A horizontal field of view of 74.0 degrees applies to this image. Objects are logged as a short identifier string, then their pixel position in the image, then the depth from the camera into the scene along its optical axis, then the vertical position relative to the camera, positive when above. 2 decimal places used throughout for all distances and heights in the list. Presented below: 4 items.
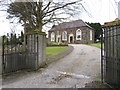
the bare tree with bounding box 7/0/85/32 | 5.89 +2.53
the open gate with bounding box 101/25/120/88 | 2.74 -0.43
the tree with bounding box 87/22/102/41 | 37.17 +6.31
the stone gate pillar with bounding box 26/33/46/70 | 4.90 -0.51
